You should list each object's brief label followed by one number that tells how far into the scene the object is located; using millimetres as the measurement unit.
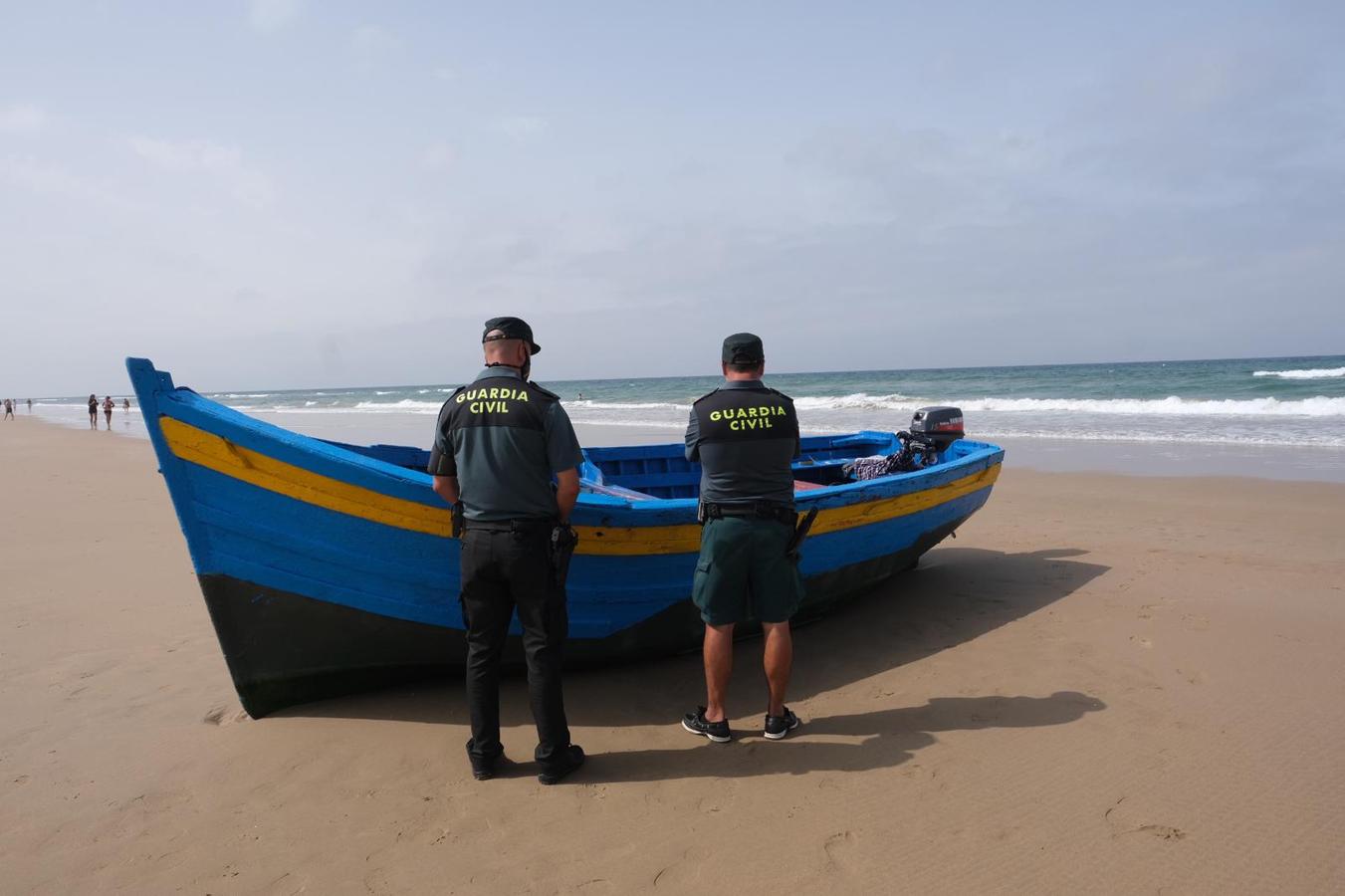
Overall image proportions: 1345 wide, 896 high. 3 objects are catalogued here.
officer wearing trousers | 3121
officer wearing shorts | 3494
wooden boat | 3387
